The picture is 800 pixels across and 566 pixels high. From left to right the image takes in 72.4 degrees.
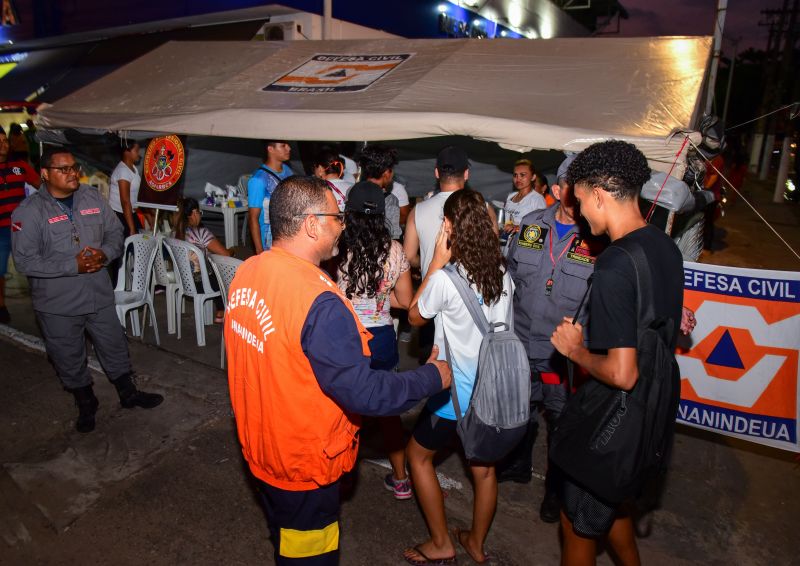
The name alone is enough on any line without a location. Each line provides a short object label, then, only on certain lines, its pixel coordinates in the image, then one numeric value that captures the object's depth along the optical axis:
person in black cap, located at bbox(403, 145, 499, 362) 3.76
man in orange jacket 1.82
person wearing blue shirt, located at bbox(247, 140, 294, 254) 5.37
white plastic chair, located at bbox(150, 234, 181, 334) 5.77
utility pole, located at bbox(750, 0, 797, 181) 24.91
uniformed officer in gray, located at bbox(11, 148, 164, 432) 3.82
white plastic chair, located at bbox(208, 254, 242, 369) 5.04
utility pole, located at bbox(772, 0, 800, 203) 20.14
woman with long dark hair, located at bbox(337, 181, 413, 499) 3.01
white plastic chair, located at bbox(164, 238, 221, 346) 5.44
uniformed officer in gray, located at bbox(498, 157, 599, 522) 3.06
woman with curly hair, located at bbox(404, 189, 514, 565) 2.61
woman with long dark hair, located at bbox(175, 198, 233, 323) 5.57
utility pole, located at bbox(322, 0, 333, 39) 10.00
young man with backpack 1.91
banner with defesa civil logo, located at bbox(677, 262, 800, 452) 3.21
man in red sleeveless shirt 6.34
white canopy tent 4.00
